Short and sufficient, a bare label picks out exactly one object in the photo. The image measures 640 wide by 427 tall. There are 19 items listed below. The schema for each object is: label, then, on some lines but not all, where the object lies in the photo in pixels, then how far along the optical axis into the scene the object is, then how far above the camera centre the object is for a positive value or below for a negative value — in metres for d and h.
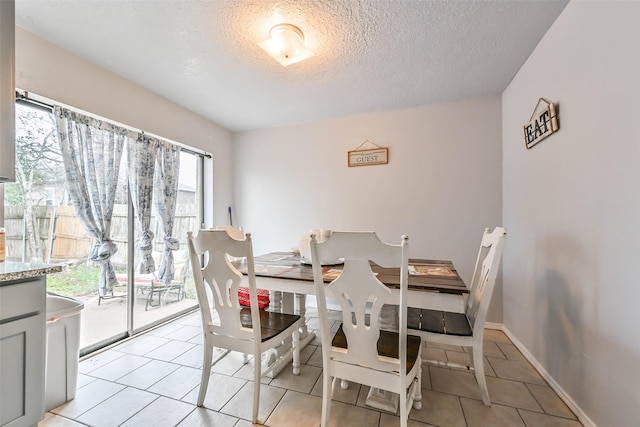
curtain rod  1.71 +0.83
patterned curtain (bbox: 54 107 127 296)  1.95 +0.38
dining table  1.35 -0.38
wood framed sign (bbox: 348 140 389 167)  3.02 +0.75
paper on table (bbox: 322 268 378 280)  1.59 -0.38
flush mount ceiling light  1.66 +1.19
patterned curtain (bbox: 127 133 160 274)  2.43 +0.32
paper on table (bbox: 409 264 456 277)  1.66 -0.37
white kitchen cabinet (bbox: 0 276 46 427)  1.00 -0.56
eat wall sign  1.68 +0.68
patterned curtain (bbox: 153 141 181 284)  2.69 +0.21
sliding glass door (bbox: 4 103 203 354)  1.79 -0.20
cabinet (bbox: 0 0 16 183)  1.20 +0.63
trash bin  1.51 -0.82
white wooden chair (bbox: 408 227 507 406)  1.45 -0.68
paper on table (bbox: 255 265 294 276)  1.76 -0.38
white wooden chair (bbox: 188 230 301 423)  1.39 -0.51
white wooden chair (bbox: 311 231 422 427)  1.10 -0.49
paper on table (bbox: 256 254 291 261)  2.34 -0.39
